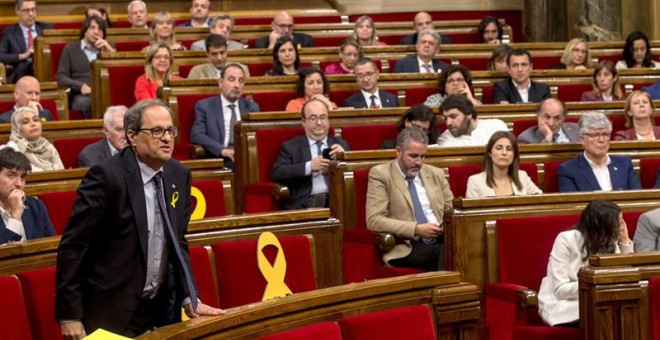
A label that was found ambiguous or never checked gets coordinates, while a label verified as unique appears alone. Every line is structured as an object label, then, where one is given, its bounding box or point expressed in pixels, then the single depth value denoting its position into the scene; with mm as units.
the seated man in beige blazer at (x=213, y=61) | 13148
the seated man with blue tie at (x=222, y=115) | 11641
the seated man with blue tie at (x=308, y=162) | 10547
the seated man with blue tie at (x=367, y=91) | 12359
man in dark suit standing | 5539
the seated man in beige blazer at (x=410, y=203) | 9359
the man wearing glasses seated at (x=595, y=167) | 10016
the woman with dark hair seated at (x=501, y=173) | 9609
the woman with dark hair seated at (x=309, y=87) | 12062
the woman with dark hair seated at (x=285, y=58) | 13219
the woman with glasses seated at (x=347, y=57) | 13750
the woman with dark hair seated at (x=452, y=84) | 12359
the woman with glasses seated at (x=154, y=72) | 12648
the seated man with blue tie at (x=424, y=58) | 14055
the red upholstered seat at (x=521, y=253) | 8195
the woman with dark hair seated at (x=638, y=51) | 14594
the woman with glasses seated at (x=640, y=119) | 11492
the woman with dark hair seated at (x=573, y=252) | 7730
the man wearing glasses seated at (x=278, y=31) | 14875
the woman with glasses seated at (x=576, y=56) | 14344
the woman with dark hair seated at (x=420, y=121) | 10828
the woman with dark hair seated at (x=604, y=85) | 13055
